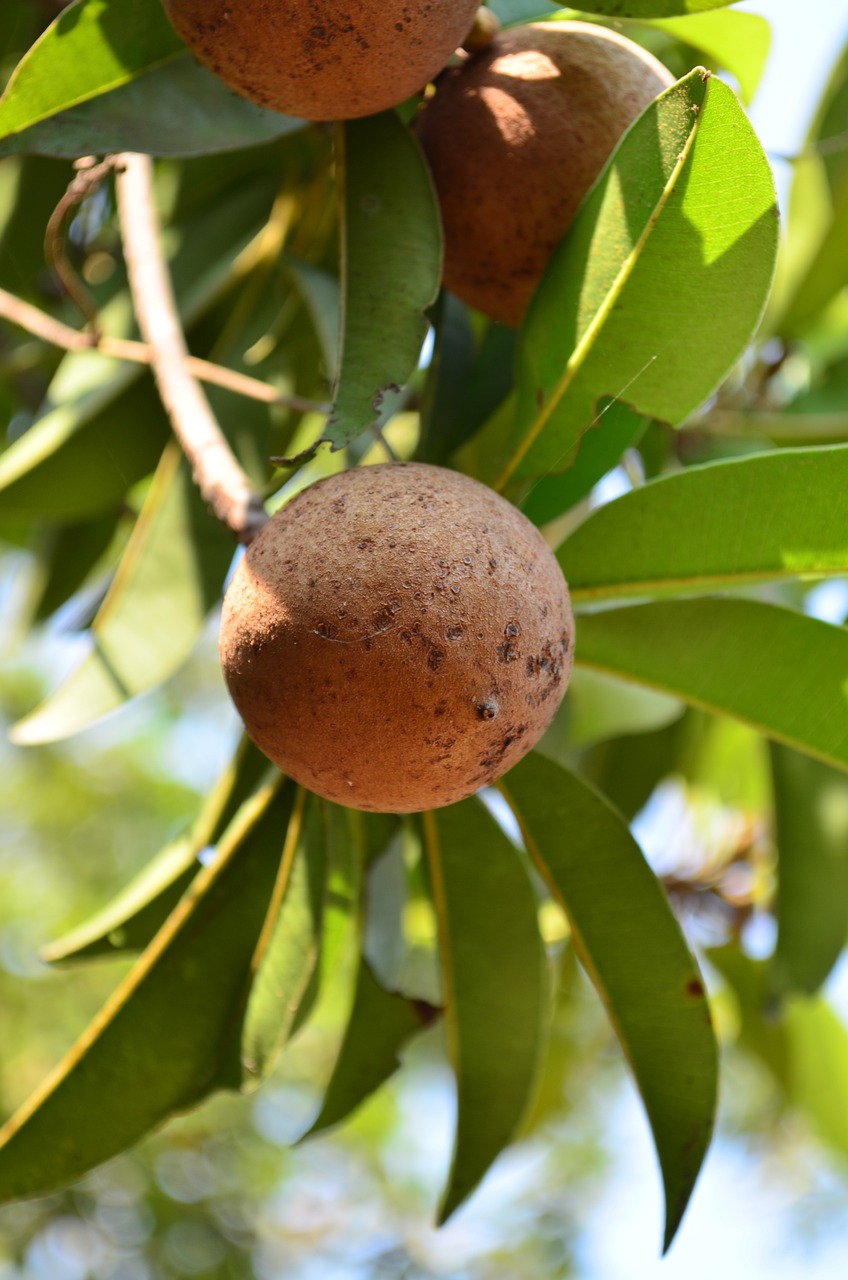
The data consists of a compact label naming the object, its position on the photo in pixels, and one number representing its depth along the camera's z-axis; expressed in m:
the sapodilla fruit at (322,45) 0.49
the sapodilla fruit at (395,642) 0.47
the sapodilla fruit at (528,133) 0.53
